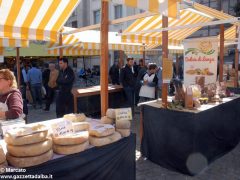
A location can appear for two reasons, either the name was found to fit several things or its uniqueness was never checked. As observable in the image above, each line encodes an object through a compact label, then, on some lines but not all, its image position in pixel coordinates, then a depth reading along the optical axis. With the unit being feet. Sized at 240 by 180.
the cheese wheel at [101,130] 7.47
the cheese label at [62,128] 6.91
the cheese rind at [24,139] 5.94
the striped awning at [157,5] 7.59
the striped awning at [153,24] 19.65
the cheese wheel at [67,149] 6.72
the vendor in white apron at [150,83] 23.79
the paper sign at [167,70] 12.41
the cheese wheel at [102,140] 7.41
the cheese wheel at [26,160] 5.94
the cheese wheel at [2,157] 5.76
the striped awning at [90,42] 23.44
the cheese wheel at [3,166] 5.69
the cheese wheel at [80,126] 7.76
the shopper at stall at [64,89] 19.90
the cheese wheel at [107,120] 8.68
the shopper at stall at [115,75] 32.30
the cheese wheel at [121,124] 8.34
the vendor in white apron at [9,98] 9.21
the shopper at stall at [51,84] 27.86
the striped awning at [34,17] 11.66
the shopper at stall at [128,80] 23.71
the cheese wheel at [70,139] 6.67
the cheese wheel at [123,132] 8.33
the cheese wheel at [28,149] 5.92
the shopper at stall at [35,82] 29.30
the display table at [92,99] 22.03
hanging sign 16.44
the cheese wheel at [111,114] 8.74
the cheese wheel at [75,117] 8.58
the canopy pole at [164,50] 12.68
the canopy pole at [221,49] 18.19
